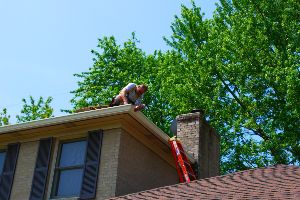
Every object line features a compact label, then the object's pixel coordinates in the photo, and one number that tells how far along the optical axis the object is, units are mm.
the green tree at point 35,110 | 32156
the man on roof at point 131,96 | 13703
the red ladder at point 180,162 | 13422
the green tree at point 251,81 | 19969
